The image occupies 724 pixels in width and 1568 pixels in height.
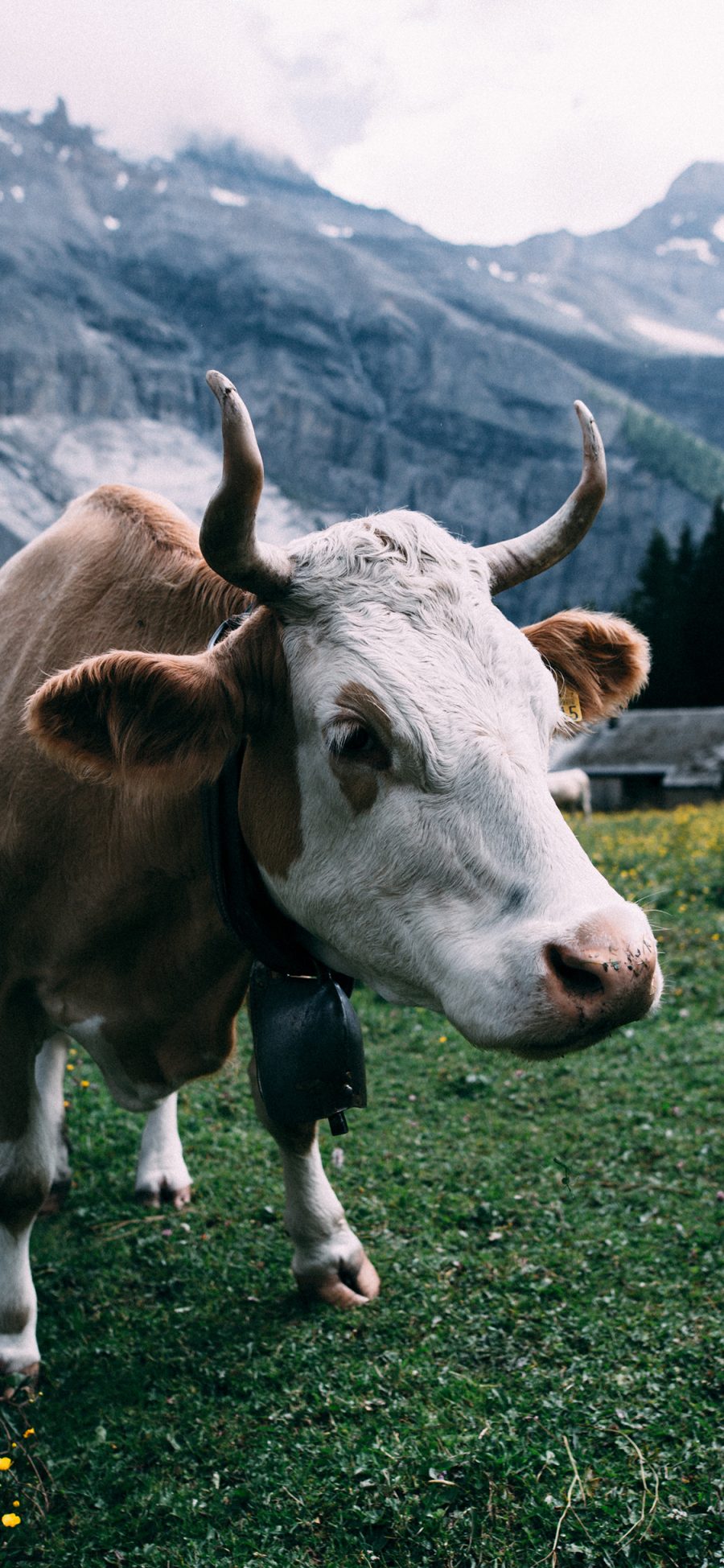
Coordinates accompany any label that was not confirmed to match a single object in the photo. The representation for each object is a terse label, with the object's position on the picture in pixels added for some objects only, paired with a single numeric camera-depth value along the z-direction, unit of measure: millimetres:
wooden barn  43312
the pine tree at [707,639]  54219
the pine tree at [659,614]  55281
